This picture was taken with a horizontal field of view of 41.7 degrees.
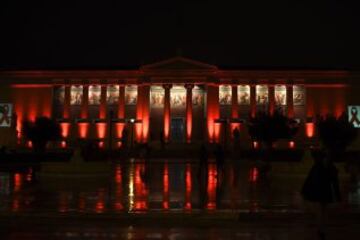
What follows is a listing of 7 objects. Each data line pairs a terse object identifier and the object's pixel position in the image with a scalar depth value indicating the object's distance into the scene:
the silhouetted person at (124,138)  52.03
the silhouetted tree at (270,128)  54.06
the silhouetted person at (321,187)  9.55
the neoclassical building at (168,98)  70.31
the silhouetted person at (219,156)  29.09
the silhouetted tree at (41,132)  53.03
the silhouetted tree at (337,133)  45.28
